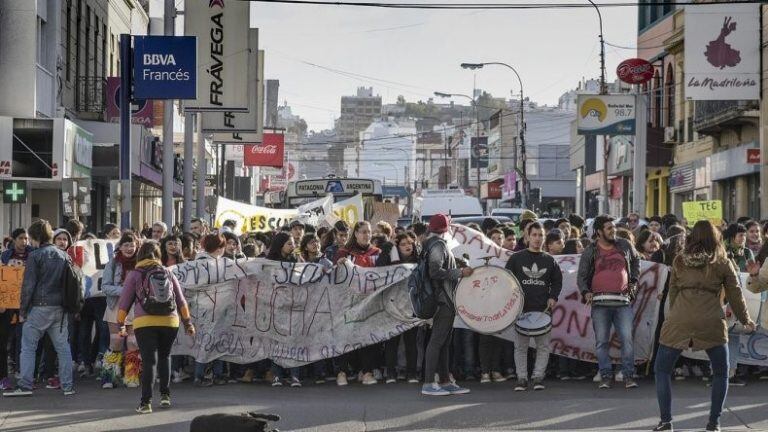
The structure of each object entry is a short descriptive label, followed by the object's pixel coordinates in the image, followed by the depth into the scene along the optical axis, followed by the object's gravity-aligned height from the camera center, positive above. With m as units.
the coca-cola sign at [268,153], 59.00 +3.15
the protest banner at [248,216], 26.03 +0.16
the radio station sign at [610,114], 39.31 +3.29
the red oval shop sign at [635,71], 42.50 +4.89
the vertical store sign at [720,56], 34.38 +4.35
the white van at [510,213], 40.17 +0.40
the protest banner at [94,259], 15.24 -0.42
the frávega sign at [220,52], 28.36 +3.59
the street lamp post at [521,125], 53.25 +4.30
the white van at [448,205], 36.53 +0.56
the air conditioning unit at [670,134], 46.28 +3.18
